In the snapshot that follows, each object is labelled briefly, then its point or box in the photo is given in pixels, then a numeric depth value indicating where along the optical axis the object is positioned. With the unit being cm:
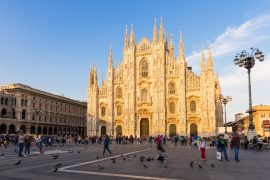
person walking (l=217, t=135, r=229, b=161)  1616
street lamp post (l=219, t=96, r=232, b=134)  3734
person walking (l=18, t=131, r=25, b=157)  1785
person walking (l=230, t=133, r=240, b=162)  1602
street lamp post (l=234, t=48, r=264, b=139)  2425
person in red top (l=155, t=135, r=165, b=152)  1616
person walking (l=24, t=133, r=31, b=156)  1908
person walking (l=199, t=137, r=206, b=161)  1613
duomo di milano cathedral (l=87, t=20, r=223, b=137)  5494
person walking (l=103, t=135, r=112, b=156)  1978
